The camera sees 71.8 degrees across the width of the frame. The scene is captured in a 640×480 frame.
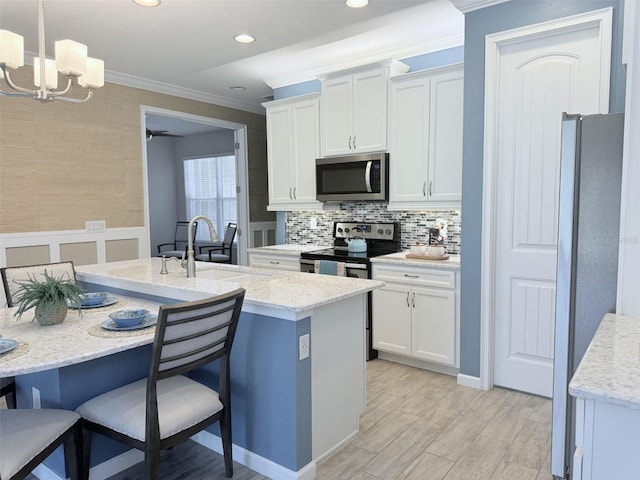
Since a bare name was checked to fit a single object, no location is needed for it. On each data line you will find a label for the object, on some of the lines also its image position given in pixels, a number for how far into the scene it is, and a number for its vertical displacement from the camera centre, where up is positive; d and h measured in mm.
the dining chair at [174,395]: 1729 -809
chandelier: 2109 +771
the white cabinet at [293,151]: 4535 +647
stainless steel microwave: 3959 +314
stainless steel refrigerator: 1768 -135
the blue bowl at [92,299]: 2475 -491
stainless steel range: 3788 -372
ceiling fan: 8073 +1498
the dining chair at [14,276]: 2332 -400
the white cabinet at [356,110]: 3924 +939
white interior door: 2791 +154
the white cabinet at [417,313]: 3346 -816
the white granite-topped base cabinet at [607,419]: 1012 -497
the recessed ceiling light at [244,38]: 3500 +1392
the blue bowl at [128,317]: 2068 -498
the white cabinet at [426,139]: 3525 +594
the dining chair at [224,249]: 7000 -644
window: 8094 +418
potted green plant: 2057 -402
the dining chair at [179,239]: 8727 -536
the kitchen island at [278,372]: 2031 -785
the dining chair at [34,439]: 1528 -837
